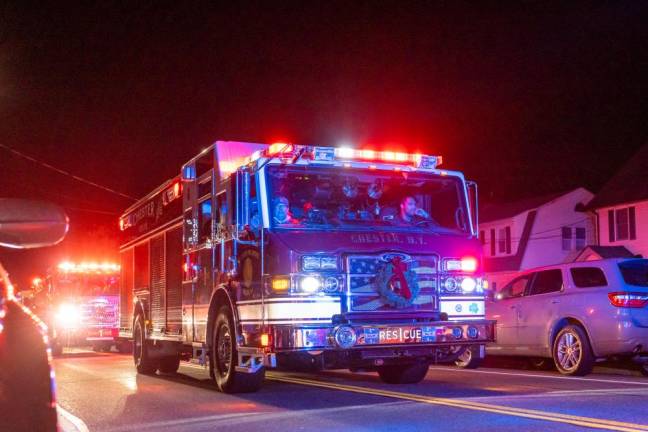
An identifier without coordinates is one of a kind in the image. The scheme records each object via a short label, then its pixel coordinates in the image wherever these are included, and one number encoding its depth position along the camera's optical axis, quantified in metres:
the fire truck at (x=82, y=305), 24.56
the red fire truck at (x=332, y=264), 8.78
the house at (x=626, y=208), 34.59
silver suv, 11.46
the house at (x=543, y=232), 42.16
